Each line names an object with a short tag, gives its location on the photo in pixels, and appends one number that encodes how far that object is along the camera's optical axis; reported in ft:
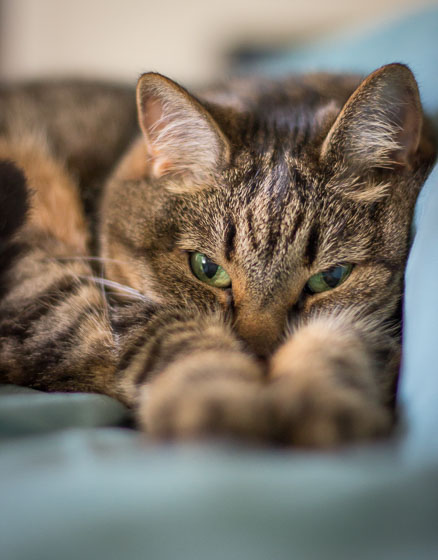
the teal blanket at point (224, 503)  0.88
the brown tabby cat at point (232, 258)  1.10
